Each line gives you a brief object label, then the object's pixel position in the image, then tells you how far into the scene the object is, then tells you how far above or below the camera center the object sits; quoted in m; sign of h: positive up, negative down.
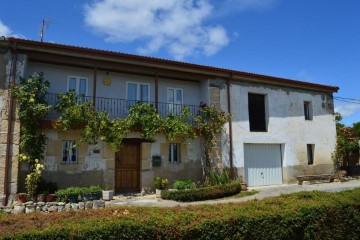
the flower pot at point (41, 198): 11.01 -1.18
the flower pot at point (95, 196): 11.63 -1.18
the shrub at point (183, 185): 13.30 -0.92
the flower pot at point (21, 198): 10.95 -1.18
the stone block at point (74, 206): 10.42 -1.38
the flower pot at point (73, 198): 11.17 -1.20
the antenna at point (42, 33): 18.97 +7.38
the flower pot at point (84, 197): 11.44 -1.20
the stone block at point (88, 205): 10.51 -1.35
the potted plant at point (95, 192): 11.62 -1.04
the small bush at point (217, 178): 14.62 -0.72
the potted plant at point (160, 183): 13.58 -0.86
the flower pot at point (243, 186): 15.00 -1.09
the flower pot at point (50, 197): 11.08 -1.16
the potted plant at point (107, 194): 12.16 -1.17
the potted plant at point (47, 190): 11.09 -0.97
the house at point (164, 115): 12.22 +2.21
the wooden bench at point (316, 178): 16.81 -0.82
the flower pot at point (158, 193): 13.20 -1.23
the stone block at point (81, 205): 10.49 -1.37
